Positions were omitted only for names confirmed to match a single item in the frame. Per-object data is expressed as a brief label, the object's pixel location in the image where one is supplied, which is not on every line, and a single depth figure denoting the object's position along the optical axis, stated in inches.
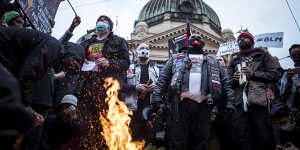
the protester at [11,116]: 43.9
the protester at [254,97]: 139.1
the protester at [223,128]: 146.3
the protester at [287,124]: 155.9
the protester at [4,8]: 142.9
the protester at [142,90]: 173.2
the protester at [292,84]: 167.8
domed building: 1120.2
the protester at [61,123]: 127.6
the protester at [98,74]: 138.3
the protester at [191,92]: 124.0
